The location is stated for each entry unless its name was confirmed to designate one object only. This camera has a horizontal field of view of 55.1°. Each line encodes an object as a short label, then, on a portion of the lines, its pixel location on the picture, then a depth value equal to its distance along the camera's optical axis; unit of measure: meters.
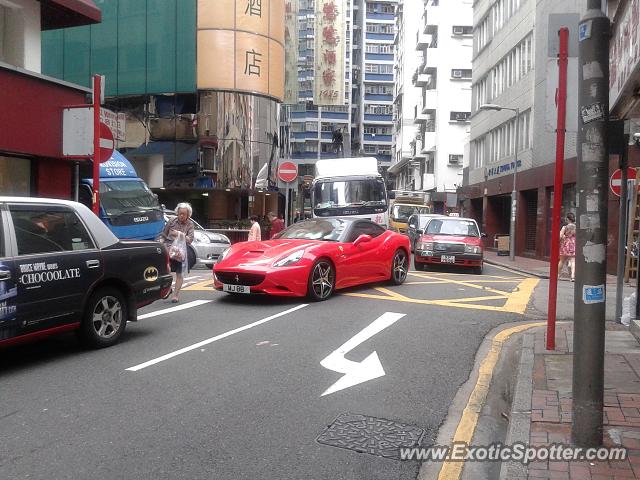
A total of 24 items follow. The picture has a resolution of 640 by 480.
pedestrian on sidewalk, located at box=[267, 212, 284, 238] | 16.94
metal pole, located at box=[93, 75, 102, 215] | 9.60
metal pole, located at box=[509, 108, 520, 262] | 24.52
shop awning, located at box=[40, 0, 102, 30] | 12.49
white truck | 21.11
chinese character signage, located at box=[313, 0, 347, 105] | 44.66
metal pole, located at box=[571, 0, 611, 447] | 3.82
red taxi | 16.06
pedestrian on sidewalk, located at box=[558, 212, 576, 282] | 15.81
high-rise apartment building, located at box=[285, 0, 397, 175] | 86.62
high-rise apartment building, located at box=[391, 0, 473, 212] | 50.09
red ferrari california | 9.19
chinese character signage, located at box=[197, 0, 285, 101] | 30.97
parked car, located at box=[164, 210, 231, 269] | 16.83
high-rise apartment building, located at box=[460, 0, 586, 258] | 25.23
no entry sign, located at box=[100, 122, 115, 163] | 10.19
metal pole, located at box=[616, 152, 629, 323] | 7.74
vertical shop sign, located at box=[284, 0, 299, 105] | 39.03
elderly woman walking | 9.89
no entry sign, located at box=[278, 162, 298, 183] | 17.58
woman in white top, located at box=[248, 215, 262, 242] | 15.35
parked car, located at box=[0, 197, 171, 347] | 5.52
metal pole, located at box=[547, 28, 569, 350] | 6.49
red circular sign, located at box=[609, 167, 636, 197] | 13.55
